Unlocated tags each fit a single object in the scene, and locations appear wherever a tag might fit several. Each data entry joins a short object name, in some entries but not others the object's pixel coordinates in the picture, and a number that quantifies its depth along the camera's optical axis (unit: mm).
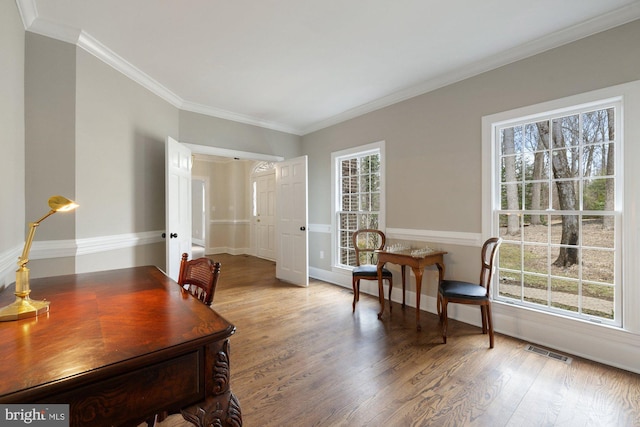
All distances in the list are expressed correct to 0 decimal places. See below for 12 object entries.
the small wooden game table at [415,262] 2801
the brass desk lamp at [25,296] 991
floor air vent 2242
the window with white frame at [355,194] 3973
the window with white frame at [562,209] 2271
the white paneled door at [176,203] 3180
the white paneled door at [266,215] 6685
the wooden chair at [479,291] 2434
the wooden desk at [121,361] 685
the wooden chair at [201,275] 1480
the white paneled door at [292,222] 4398
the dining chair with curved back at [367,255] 3287
